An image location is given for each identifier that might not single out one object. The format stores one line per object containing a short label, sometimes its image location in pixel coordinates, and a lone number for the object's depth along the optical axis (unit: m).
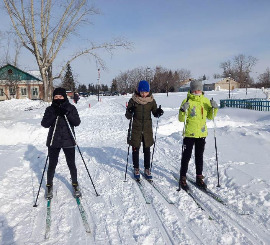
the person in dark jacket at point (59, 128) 3.97
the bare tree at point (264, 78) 75.06
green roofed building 40.44
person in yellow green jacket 4.28
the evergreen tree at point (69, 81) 64.28
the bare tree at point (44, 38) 20.84
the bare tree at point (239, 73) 92.25
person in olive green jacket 4.73
